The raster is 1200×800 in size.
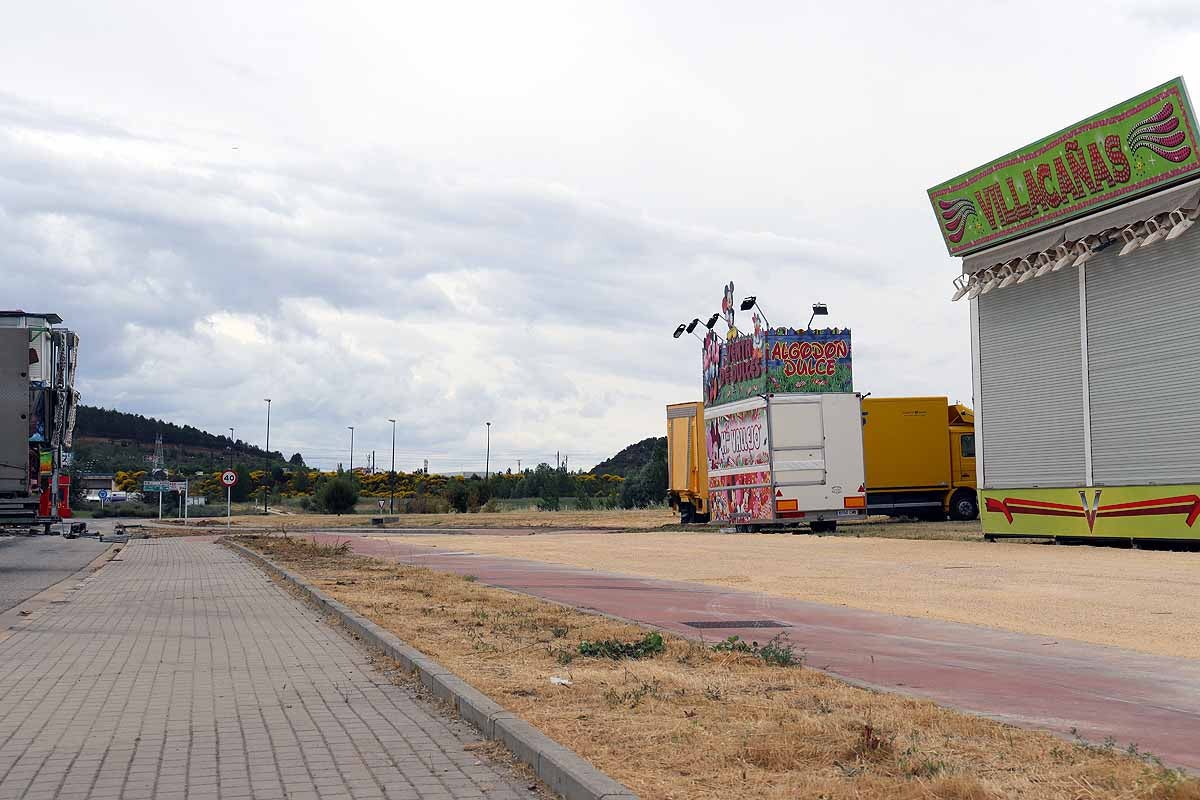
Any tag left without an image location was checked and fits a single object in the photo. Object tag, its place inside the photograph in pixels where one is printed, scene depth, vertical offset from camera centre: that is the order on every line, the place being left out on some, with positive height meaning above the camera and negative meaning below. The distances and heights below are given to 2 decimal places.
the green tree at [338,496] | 77.88 +0.99
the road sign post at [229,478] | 46.64 +1.32
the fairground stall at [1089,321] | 23.16 +4.05
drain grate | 12.09 -1.15
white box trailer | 32.34 +1.43
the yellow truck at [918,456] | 40.09 +1.79
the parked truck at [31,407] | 22.75 +2.06
